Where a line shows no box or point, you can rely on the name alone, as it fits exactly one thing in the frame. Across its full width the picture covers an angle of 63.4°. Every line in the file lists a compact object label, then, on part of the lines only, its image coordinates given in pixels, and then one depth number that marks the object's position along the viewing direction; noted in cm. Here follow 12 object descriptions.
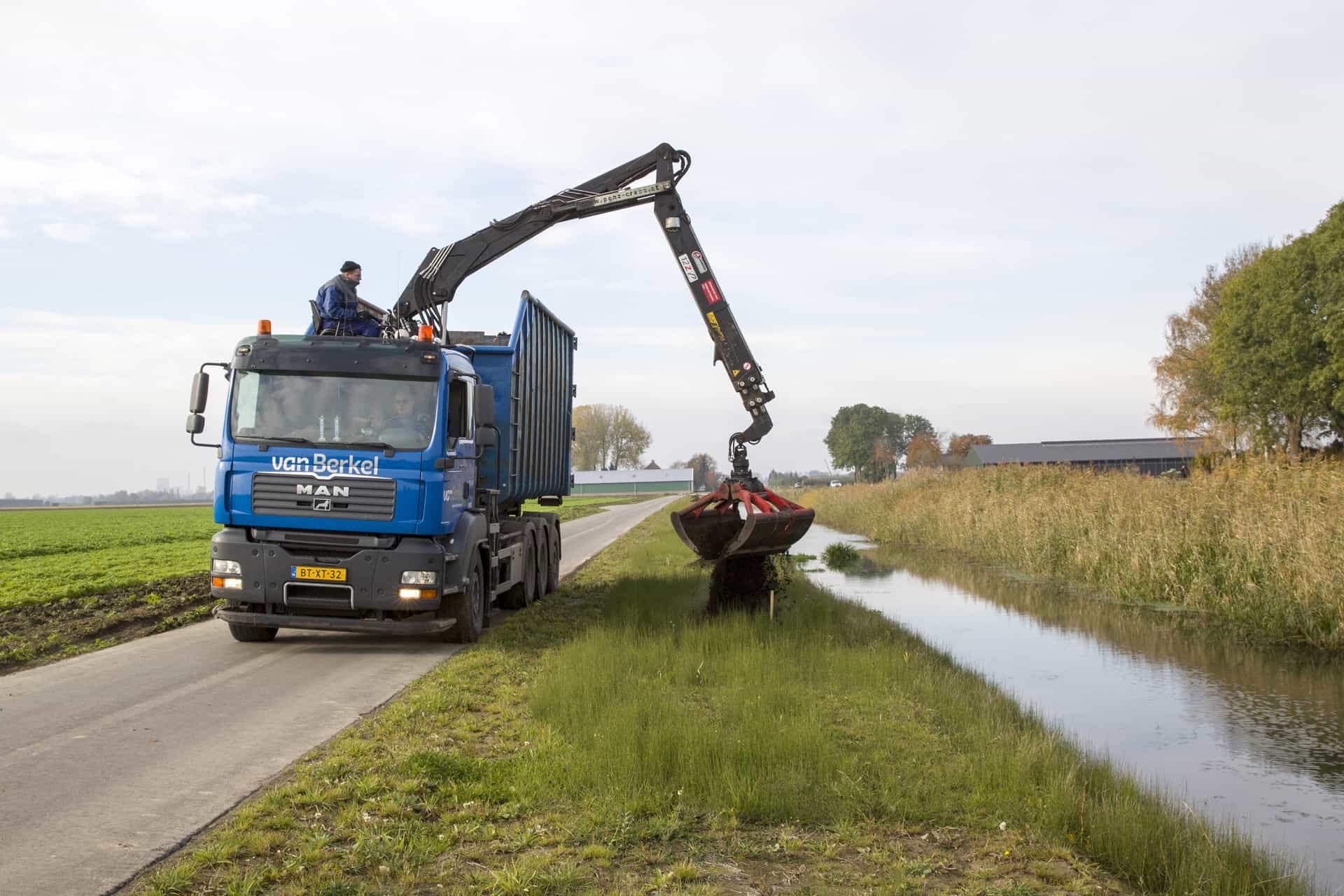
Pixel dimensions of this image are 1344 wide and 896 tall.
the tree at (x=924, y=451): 11752
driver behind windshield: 1100
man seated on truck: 1203
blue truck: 1072
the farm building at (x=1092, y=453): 9162
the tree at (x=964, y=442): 11844
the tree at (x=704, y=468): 15725
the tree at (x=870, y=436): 15438
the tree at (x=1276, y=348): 4391
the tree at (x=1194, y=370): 5666
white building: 14212
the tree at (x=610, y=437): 13538
